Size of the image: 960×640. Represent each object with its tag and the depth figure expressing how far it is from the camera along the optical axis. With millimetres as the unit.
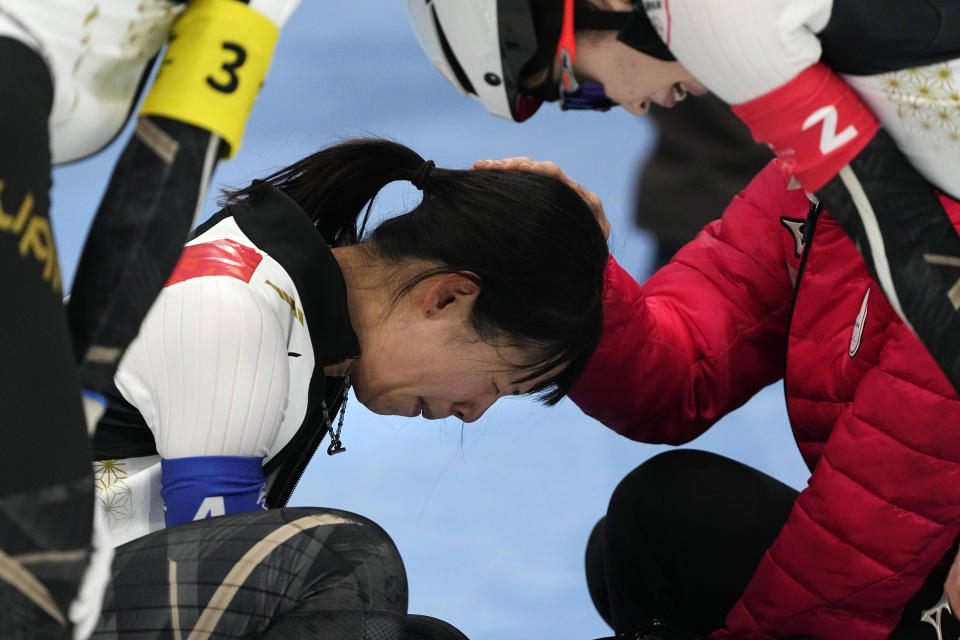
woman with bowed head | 4743
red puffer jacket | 4853
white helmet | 4687
